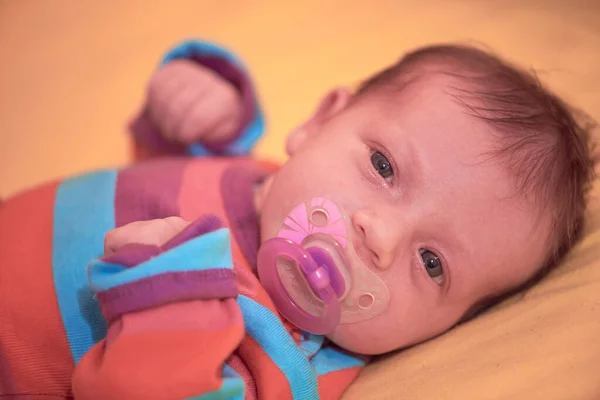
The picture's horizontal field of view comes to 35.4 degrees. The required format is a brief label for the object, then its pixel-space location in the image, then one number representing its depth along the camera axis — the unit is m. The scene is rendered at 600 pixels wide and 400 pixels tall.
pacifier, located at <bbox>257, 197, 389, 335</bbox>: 0.30
